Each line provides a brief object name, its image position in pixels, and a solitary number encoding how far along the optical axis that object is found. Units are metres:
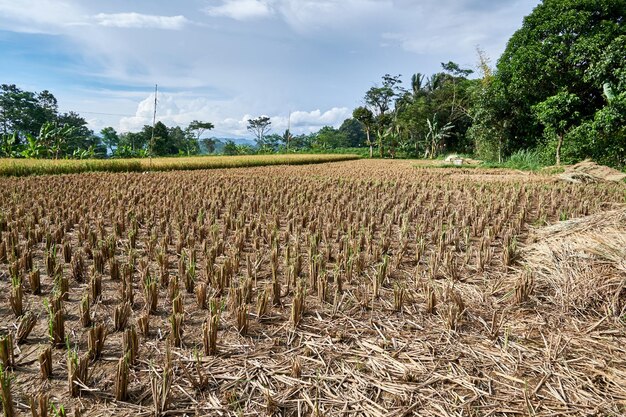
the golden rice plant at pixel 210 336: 2.57
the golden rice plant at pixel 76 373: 2.13
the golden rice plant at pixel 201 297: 3.29
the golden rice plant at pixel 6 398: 1.90
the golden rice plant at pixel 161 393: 2.03
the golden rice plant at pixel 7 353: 2.28
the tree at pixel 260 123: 67.05
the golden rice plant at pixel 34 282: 3.44
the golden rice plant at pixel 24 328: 2.64
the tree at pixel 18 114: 51.72
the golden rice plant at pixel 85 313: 2.89
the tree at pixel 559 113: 15.73
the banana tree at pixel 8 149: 21.69
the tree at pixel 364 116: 38.22
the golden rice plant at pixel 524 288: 3.43
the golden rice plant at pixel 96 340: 2.44
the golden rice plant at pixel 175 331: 2.68
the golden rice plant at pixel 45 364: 2.25
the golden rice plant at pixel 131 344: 2.43
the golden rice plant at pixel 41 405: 1.81
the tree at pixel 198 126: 61.72
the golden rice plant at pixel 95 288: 3.35
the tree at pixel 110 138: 58.71
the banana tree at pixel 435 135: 33.42
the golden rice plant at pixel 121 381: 2.11
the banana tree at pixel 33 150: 20.95
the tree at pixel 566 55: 15.21
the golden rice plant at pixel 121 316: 2.86
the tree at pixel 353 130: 82.14
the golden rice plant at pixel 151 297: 3.18
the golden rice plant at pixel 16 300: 3.03
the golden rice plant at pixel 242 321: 2.87
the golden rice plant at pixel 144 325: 2.78
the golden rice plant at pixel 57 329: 2.59
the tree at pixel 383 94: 49.10
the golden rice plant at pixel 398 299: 3.31
